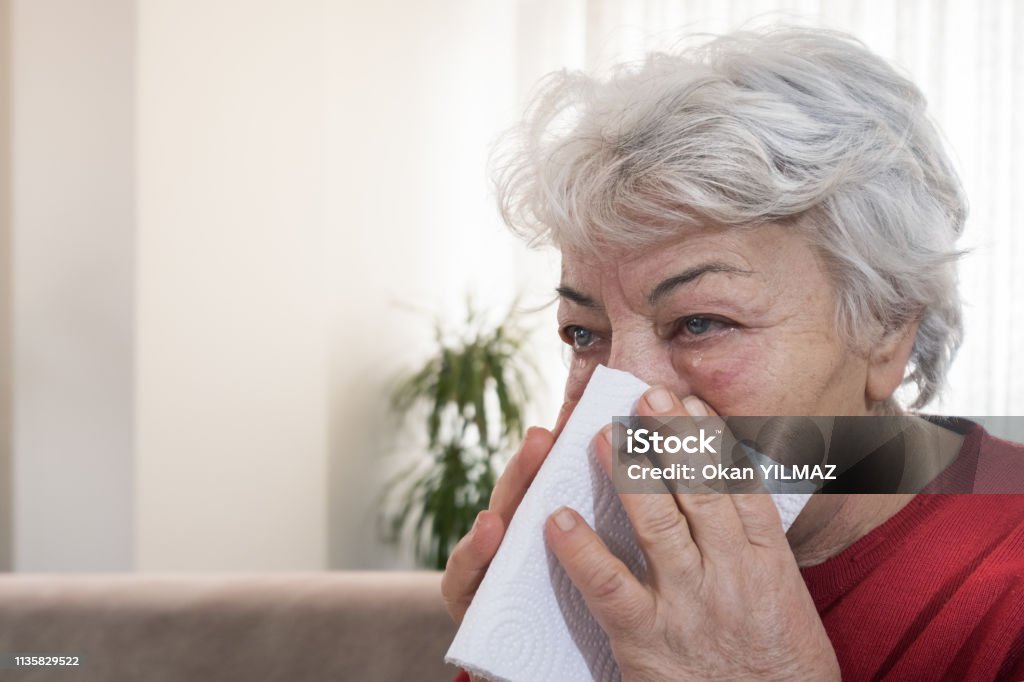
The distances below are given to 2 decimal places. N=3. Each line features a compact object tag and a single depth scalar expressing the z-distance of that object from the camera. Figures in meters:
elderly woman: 0.95
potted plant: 3.75
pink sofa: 1.24
